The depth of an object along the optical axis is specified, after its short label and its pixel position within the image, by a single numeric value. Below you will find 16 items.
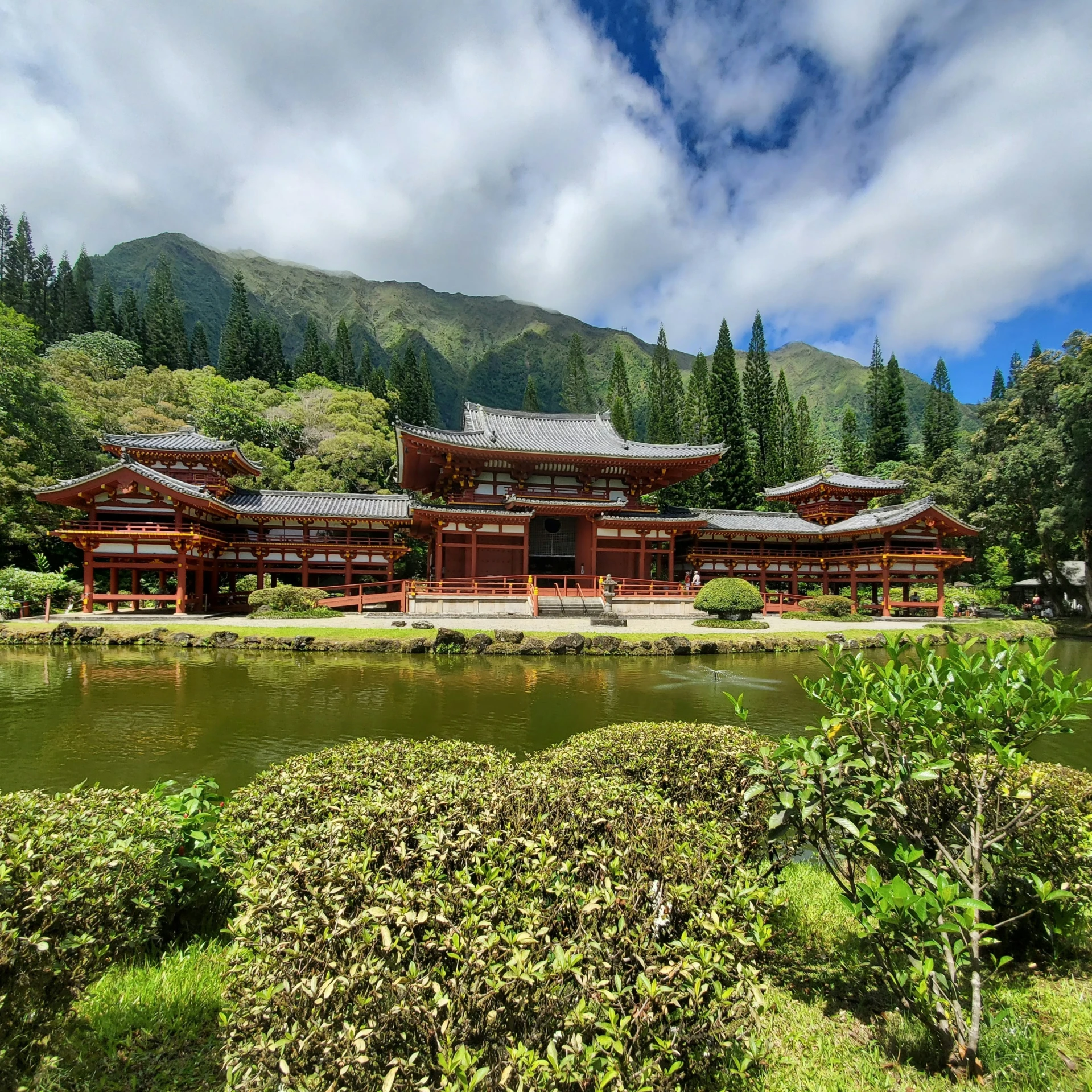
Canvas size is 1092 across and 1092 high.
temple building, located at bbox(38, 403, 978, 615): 22.64
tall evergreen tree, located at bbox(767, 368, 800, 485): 46.91
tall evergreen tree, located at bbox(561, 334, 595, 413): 68.69
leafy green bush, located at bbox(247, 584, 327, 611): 22.00
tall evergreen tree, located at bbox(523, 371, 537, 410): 65.00
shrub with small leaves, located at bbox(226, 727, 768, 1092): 1.71
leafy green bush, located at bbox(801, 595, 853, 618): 24.50
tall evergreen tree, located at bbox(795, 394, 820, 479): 49.50
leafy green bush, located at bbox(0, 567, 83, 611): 20.42
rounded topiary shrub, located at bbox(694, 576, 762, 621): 22.03
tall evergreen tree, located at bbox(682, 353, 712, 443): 50.00
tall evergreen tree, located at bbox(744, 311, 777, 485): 47.19
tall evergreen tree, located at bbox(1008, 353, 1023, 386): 67.09
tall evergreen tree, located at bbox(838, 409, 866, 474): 50.53
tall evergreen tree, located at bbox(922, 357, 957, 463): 49.88
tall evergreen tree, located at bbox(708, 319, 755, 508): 43.62
